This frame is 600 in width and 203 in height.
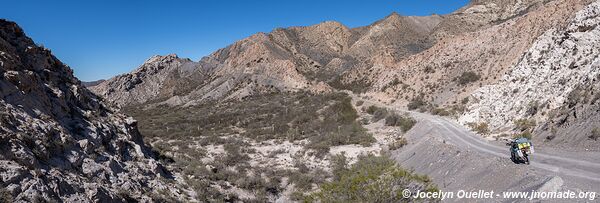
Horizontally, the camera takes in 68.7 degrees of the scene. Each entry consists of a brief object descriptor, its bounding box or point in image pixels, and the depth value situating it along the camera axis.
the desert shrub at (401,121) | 39.28
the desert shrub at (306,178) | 23.47
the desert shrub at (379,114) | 48.16
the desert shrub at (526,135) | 21.62
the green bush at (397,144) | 30.86
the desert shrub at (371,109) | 54.80
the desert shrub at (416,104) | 53.64
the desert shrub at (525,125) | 23.38
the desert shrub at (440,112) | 42.86
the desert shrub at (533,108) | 24.92
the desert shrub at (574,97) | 21.19
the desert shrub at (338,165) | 25.08
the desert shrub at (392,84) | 69.90
